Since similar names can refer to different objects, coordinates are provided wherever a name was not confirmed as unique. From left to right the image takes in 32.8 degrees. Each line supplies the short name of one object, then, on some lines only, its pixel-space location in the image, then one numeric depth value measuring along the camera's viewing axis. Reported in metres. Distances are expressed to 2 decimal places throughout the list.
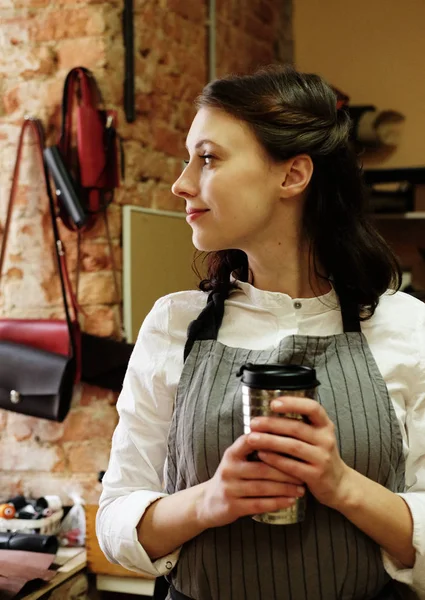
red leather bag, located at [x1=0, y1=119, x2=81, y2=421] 1.88
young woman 0.99
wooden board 2.03
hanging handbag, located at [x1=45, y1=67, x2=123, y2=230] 1.92
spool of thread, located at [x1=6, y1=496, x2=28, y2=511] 1.97
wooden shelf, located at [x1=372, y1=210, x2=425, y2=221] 3.06
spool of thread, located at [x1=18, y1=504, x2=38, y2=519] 1.92
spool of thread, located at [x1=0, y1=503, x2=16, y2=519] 1.90
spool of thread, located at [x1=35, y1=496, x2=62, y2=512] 1.96
